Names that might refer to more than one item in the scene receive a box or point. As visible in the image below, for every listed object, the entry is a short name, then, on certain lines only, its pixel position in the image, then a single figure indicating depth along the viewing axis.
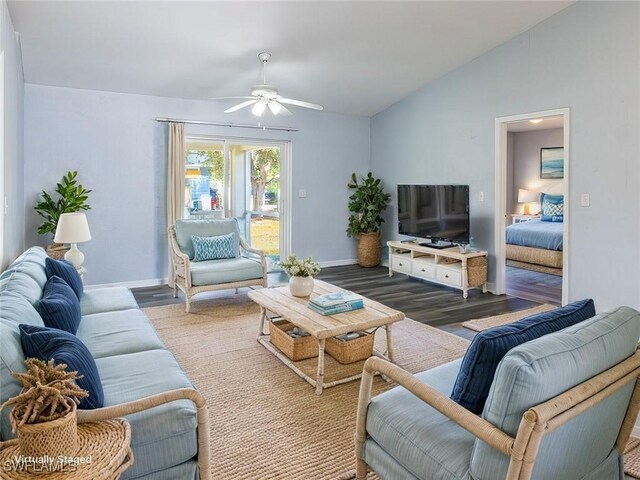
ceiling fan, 4.33
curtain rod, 5.88
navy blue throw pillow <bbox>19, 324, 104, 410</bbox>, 1.57
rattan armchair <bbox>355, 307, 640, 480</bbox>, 1.28
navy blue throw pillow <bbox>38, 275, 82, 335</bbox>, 2.24
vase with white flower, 3.60
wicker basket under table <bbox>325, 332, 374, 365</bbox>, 3.26
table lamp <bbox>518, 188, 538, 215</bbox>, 9.33
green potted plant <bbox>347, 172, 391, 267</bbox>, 7.23
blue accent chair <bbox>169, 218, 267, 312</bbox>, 4.67
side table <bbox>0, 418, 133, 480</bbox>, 1.21
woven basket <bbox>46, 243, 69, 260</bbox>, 4.68
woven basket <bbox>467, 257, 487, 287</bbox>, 5.41
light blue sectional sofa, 1.63
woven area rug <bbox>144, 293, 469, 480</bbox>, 2.17
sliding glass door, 6.34
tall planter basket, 7.23
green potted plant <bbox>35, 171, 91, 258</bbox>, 4.96
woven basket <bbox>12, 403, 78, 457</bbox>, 1.20
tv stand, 5.41
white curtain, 5.88
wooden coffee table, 2.88
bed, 6.65
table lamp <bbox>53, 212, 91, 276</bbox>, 4.06
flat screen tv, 5.63
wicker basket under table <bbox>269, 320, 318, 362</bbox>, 3.33
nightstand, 8.95
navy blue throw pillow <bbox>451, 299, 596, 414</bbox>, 1.48
